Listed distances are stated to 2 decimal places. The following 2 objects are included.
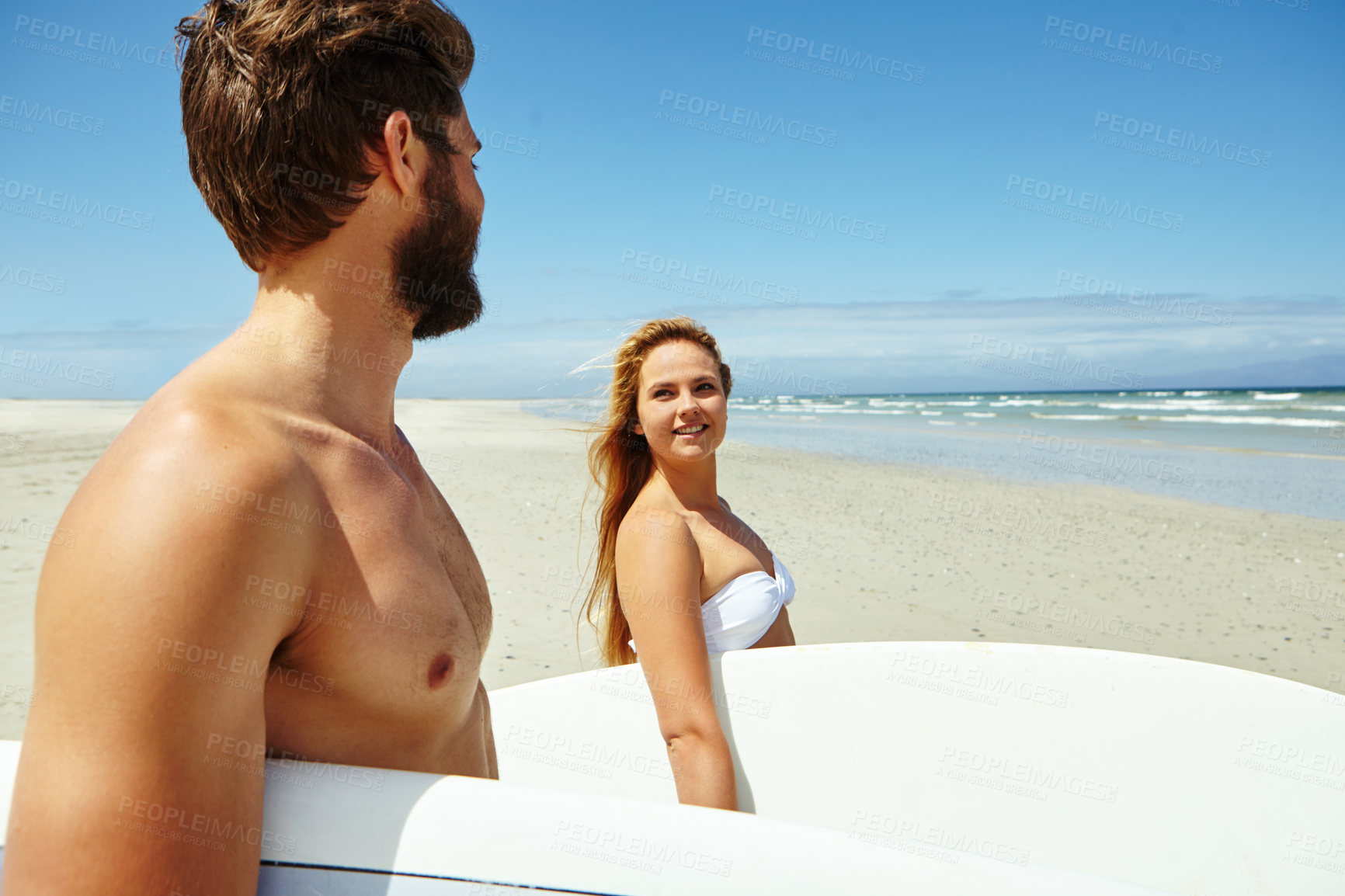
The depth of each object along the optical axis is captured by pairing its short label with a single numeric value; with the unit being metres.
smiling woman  2.21
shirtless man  0.82
